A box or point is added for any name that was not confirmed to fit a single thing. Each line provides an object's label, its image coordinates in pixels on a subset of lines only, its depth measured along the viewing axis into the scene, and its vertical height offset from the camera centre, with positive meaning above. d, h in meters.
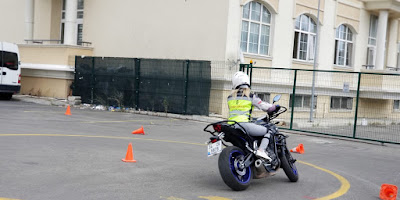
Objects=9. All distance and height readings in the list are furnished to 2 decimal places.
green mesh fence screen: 18.50 -0.28
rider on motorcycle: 7.32 -0.37
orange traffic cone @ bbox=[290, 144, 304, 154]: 11.65 -1.51
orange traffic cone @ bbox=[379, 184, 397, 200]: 6.95 -1.45
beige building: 19.64 +1.87
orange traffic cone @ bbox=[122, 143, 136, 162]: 8.72 -1.42
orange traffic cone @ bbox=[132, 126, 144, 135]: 13.12 -1.45
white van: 21.23 +0.01
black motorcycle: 6.92 -1.07
